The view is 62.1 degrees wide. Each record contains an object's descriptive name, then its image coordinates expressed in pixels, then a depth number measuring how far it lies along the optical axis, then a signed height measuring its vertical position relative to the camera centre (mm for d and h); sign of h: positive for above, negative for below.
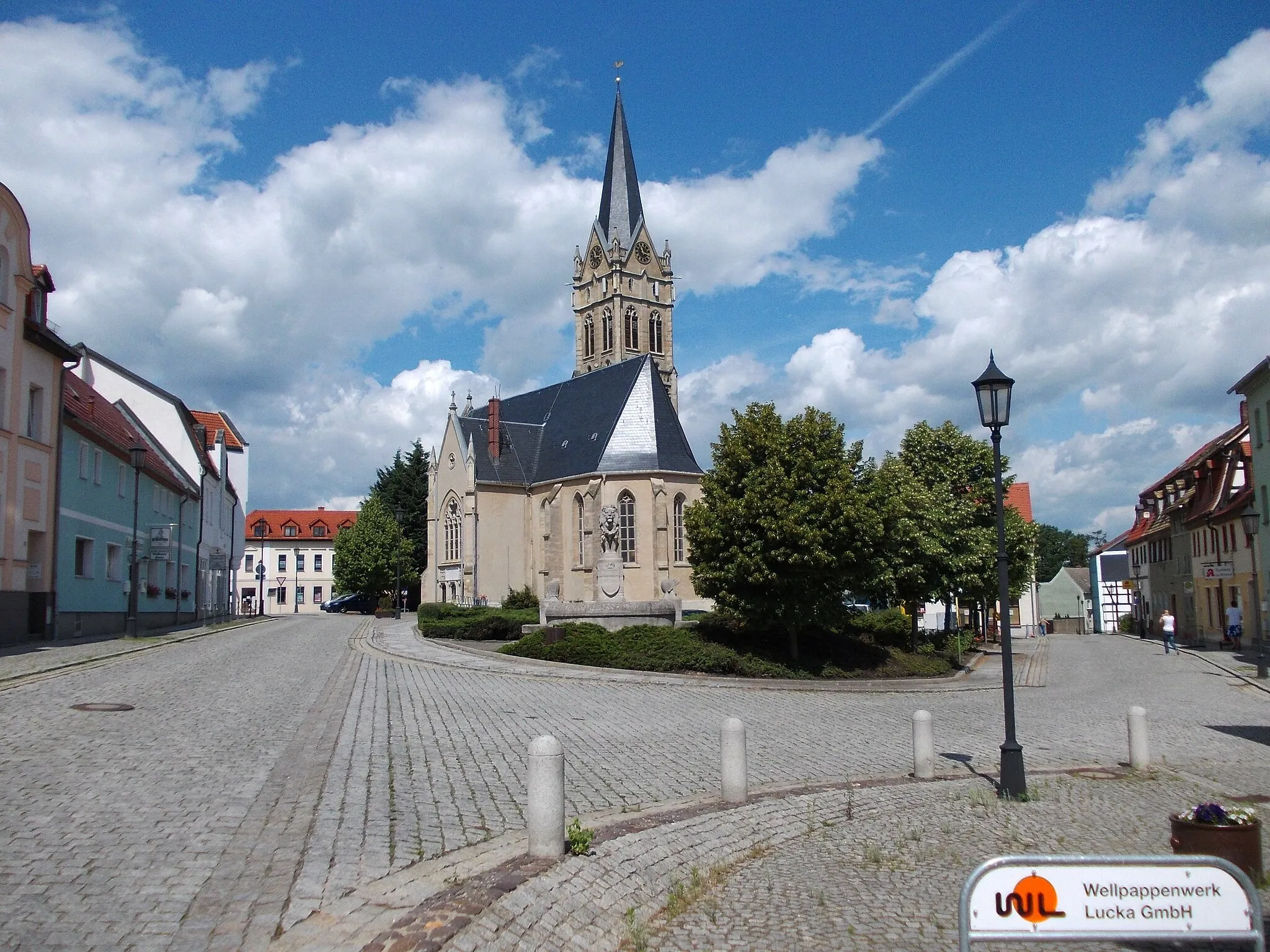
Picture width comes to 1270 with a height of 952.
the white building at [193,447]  46531 +7638
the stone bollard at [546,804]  7117 -1406
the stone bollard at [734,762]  9750 -1566
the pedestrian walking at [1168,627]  40156 -1637
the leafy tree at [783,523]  25781 +1694
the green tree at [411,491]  85688 +8746
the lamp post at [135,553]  31688 +1540
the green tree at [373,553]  78312 +3388
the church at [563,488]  57531 +6234
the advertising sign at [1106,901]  4250 -1284
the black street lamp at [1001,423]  11688 +1897
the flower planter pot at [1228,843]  6961 -1725
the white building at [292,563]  100125 +3643
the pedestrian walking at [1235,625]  40938 -1660
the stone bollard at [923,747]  11672 -1760
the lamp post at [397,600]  67312 -94
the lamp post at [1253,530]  28047 +1506
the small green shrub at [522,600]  57438 -189
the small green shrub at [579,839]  7359 -1709
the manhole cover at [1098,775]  11969 -2178
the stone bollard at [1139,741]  12242 -1823
